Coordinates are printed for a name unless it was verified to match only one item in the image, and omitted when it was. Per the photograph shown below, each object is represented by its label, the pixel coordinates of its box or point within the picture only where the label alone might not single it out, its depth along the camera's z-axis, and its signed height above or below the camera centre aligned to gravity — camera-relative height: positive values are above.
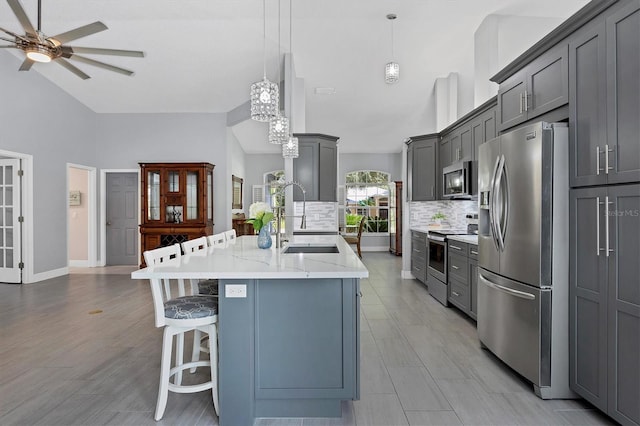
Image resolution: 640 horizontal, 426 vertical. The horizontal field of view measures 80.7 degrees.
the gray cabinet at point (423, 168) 6.03 +0.74
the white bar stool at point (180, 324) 2.05 -0.60
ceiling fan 3.06 +1.52
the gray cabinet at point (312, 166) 6.02 +0.75
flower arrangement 2.83 -0.02
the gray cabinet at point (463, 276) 3.79 -0.69
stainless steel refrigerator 2.32 -0.27
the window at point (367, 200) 10.34 +0.35
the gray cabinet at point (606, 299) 1.85 -0.47
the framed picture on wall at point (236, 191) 8.81 +0.54
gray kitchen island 2.03 -0.71
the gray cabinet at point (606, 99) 1.85 +0.61
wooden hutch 7.26 +0.20
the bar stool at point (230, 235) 4.08 -0.25
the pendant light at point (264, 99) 2.60 +0.79
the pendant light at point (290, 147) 4.40 +0.78
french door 5.97 -0.15
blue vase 2.94 -0.20
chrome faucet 2.94 -0.14
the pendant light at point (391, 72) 4.69 +1.76
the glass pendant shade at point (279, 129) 3.44 +0.78
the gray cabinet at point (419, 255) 5.54 -0.66
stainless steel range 4.65 -0.68
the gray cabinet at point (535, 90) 2.39 +0.87
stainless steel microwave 4.75 +0.43
